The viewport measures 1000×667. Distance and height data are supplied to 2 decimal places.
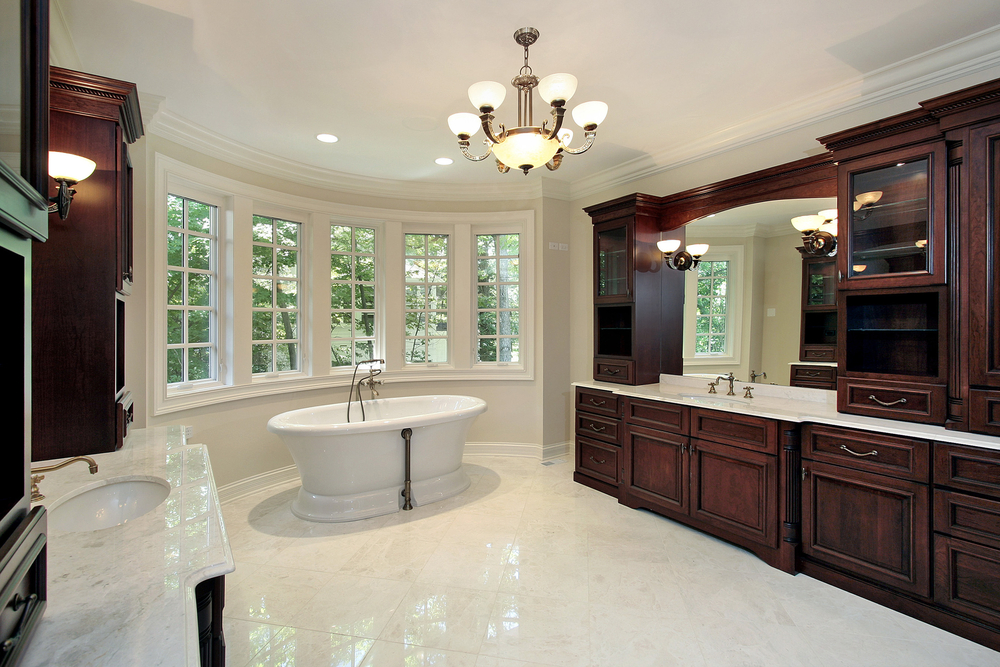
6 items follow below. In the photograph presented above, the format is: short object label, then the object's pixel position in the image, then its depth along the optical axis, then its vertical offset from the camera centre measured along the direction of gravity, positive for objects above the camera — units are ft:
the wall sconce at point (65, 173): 5.30 +1.93
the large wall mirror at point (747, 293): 9.48 +0.90
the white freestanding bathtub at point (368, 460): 9.98 -2.91
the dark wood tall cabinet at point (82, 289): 5.86 +0.56
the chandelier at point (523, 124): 6.27 +3.06
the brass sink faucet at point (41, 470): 4.25 -1.45
